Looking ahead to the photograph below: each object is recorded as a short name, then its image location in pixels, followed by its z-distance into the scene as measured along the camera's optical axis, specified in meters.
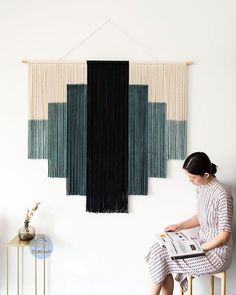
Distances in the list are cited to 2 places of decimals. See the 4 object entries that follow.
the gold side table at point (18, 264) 2.00
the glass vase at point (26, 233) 2.00
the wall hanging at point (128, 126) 2.09
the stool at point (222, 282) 1.78
